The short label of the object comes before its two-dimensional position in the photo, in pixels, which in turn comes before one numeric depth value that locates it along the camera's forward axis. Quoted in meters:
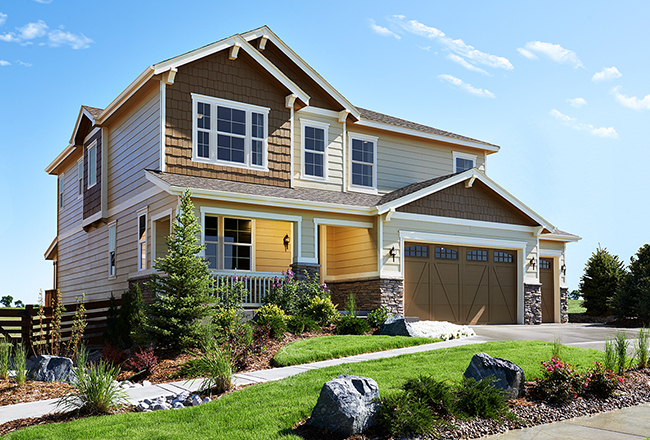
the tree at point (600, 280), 23.59
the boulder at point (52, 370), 9.84
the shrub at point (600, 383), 8.36
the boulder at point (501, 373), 7.74
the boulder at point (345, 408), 6.18
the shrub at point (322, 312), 14.59
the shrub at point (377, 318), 14.77
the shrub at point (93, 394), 7.25
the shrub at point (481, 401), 6.97
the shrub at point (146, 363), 10.23
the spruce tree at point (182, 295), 11.60
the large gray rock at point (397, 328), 13.68
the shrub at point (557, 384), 7.93
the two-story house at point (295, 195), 15.86
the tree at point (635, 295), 18.76
